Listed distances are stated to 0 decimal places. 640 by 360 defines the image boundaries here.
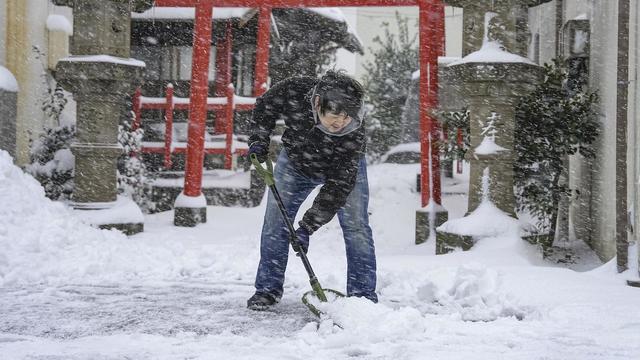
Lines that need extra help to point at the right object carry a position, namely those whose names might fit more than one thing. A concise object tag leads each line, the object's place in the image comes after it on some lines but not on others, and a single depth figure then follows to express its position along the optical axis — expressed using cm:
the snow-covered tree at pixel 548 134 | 703
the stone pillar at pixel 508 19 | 674
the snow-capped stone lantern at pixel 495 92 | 653
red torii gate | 820
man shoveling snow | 384
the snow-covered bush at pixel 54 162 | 906
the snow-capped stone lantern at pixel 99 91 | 761
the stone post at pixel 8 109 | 903
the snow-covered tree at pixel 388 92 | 1752
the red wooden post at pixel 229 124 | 1095
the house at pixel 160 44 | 1138
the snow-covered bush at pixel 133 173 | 966
